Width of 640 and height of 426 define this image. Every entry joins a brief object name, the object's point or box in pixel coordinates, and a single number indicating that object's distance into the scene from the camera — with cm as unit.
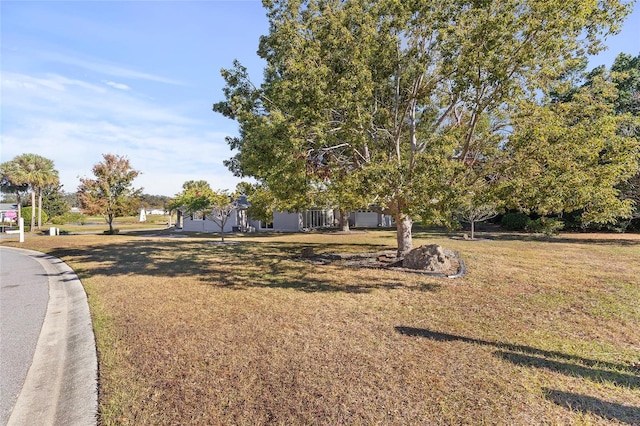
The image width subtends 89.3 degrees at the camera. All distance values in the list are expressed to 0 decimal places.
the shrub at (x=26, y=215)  3842
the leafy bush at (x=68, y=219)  4309
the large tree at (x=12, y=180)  3634
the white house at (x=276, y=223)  3184
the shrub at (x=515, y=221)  2647
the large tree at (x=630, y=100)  1752
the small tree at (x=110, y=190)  2741
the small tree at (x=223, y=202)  2028
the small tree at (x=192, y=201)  2369
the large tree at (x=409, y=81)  702
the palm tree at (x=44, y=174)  3775
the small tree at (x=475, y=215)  1997
